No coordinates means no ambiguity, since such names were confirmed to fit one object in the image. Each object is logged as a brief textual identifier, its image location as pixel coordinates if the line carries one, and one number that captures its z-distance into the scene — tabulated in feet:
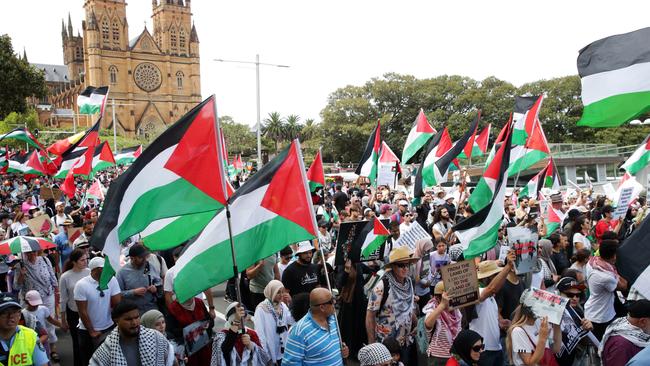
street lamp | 86.34
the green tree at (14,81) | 122.42
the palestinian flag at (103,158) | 52.65
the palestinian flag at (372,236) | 22.61
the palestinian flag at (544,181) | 49.26
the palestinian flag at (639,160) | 43.21
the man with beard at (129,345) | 13.73
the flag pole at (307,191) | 17.06
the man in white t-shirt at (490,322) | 17.51
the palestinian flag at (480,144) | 53.21
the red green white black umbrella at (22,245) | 23.75
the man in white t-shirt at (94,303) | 19.95
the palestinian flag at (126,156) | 67.80
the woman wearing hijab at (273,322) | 17.52
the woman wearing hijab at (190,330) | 18.17
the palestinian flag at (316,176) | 33.78
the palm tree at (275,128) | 320.09
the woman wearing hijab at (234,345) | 15.53
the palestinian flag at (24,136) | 58.85
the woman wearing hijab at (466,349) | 13.87
